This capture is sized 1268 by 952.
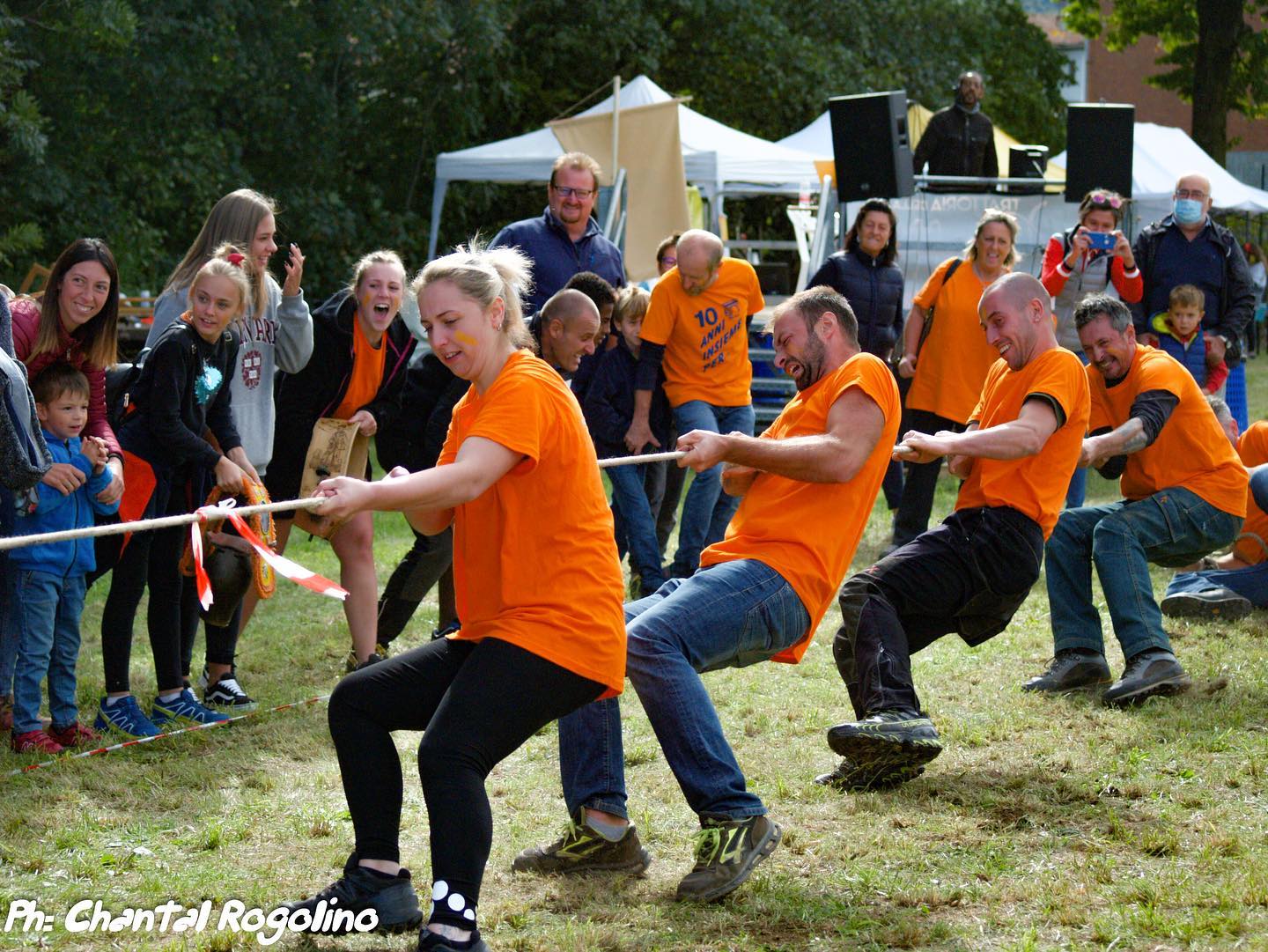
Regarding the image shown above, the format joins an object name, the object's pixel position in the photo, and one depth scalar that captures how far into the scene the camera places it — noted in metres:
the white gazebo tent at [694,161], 17.03
